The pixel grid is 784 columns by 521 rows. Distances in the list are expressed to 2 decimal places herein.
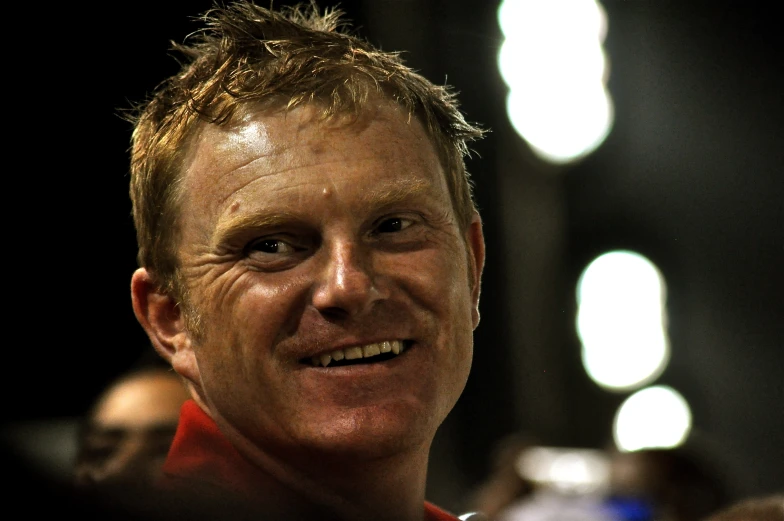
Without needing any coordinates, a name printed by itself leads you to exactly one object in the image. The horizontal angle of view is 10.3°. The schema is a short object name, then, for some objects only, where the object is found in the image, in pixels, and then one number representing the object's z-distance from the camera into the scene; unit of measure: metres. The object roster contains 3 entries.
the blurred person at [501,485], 3.80
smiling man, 2.07
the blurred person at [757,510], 2.11
